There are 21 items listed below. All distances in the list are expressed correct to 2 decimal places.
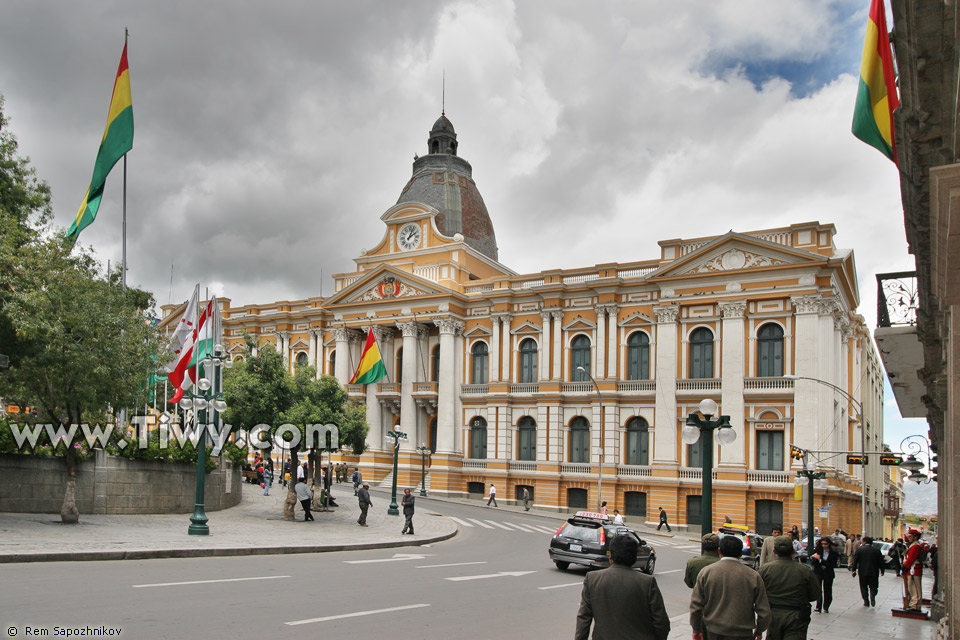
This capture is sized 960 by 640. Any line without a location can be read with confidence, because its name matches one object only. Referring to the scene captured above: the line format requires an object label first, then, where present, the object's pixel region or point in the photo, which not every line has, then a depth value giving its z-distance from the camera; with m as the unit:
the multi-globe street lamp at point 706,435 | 13.32
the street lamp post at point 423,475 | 43.31
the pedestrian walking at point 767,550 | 13.51
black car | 19.81
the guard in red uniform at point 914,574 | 17.09
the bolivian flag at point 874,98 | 9.75
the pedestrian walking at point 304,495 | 27.67
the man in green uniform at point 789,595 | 9.15
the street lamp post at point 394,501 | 34.26
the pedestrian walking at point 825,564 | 16.25
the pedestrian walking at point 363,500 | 28.39
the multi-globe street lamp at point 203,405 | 21.36
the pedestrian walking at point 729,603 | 7.37
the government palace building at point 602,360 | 40.53
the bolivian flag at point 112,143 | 25.59
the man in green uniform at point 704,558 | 9.27
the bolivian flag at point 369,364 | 45.84
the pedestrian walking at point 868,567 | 18.02
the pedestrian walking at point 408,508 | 26.88
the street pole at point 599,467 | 42.89
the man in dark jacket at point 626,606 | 6.48
